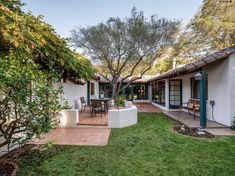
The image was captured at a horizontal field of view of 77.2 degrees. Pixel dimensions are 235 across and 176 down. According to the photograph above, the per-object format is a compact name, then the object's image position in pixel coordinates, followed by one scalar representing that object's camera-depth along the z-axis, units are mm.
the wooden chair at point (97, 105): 7946
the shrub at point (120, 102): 10859
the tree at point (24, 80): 2623
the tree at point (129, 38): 11155
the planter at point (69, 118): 6958
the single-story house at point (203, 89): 6592
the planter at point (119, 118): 6755
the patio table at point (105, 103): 8735
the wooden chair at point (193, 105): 8635
